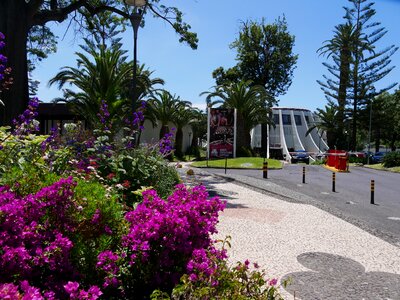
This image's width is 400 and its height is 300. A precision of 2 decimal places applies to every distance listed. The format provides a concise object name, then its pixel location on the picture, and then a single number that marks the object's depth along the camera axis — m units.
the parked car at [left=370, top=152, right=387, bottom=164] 48.69
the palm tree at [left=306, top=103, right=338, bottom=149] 59.34
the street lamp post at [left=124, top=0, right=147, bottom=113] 11.25
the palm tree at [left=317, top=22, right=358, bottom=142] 53.88
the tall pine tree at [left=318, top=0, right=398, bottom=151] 52.53
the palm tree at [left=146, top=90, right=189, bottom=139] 44.66
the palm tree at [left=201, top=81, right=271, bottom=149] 40.03
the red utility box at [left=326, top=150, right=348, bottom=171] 29.85
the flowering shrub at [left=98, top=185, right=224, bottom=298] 2.87
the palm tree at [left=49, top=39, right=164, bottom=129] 25.62
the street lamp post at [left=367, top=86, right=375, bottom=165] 53.07
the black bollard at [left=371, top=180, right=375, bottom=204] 12.60
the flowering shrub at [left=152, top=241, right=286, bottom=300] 2.46
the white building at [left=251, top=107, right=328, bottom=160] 70.06
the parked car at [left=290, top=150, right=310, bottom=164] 54.72
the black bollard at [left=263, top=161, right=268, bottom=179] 20.33
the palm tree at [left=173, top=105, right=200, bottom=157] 47.50
